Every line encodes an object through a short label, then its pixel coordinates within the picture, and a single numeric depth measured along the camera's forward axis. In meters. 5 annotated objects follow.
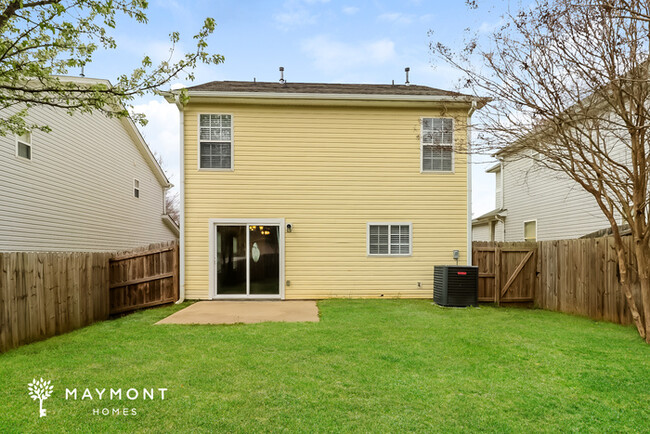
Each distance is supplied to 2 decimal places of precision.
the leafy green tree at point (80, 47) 5.16
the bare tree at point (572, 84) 4.72
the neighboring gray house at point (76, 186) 8.47
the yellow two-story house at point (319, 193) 8.63
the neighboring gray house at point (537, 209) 10.47
